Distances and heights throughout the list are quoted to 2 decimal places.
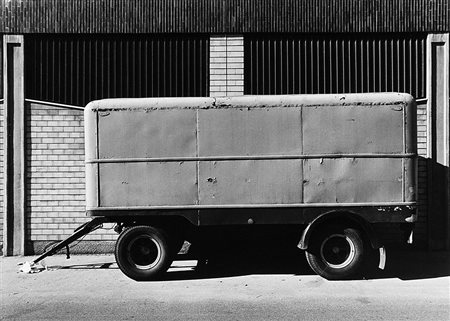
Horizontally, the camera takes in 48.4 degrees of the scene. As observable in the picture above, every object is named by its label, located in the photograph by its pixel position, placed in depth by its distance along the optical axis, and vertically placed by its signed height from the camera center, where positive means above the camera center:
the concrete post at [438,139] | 10.88 +0.51
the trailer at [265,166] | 8.43 -0.05
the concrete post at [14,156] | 10.80 +0.19
